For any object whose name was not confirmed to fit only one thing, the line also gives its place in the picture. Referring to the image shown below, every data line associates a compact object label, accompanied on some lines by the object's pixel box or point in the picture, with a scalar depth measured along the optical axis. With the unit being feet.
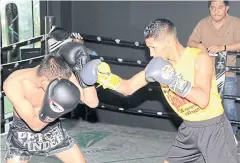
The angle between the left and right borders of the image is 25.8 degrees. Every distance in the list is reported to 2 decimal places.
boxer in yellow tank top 9.16
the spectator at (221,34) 13.99
